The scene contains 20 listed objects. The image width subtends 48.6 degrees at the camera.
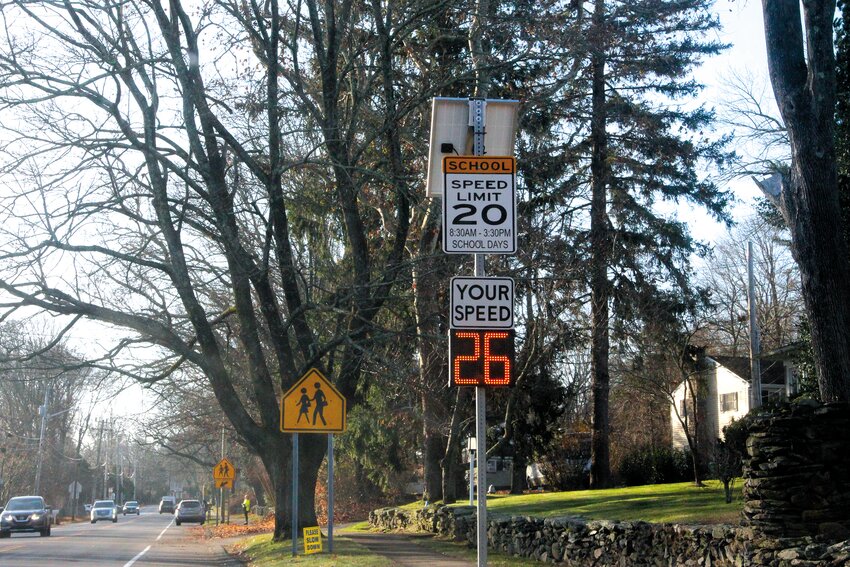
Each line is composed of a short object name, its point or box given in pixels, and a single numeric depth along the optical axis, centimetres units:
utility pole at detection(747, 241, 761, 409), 3516
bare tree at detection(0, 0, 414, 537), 1895
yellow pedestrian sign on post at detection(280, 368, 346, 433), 1742
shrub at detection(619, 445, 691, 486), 3725
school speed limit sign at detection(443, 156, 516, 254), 841
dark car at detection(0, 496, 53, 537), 3716
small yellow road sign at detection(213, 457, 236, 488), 3989
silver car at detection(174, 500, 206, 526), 5981
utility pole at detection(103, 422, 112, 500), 11048
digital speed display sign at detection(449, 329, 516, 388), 819
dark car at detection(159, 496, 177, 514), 9506
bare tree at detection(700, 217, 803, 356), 5047
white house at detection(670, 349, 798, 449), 4991
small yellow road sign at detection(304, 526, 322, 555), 1797
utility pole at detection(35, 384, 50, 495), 6437
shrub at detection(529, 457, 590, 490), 4331
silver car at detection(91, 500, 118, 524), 6712
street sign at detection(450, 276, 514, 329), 825
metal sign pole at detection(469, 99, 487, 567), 793
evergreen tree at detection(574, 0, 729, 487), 2725
